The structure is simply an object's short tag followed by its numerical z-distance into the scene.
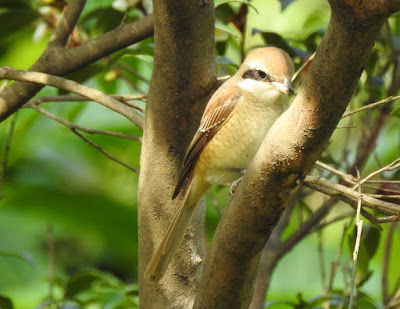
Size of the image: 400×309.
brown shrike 3.69
